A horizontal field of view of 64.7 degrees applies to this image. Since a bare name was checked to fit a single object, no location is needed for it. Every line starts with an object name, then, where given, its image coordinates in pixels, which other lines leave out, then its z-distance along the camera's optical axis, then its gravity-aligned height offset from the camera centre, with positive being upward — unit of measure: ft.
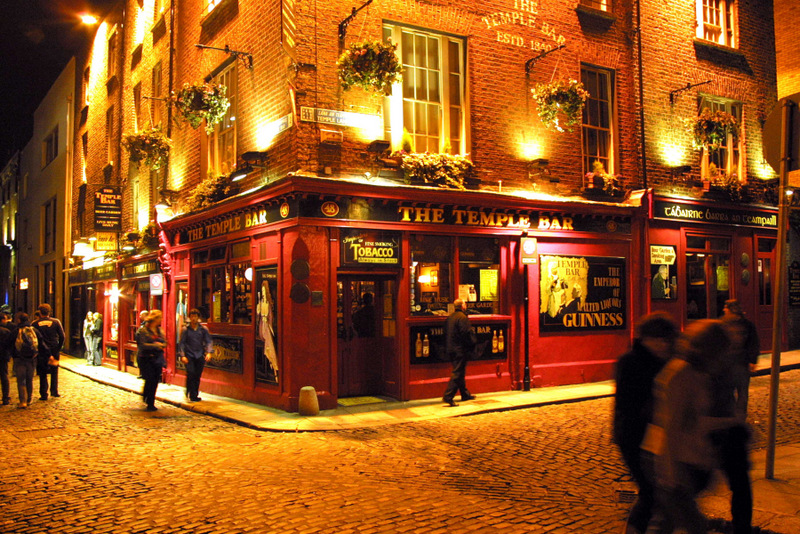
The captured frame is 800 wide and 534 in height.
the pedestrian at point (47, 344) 44.01 -3.21
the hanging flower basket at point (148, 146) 51.13 +12.28
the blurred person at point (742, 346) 24.52 -2.28
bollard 35.47 -6.10
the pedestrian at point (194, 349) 42.34 -3.58
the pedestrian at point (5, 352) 41.92 -3.54
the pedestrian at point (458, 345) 38.34 -3.21
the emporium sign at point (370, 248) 38.37 +2.85
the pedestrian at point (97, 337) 71.67 -4.55
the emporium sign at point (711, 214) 51.08 +6.45
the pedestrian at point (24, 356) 40.96 -3.77
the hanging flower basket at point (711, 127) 52.37 +13.49
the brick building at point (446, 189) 38.29 +7.37
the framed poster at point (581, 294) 45.85 -0.21
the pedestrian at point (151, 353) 38.90 -3.46
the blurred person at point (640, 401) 14.58 -2.58
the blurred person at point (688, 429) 12.39 -2.77
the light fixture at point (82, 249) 75.82 +5.84
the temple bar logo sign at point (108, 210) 66.39 +9.29
